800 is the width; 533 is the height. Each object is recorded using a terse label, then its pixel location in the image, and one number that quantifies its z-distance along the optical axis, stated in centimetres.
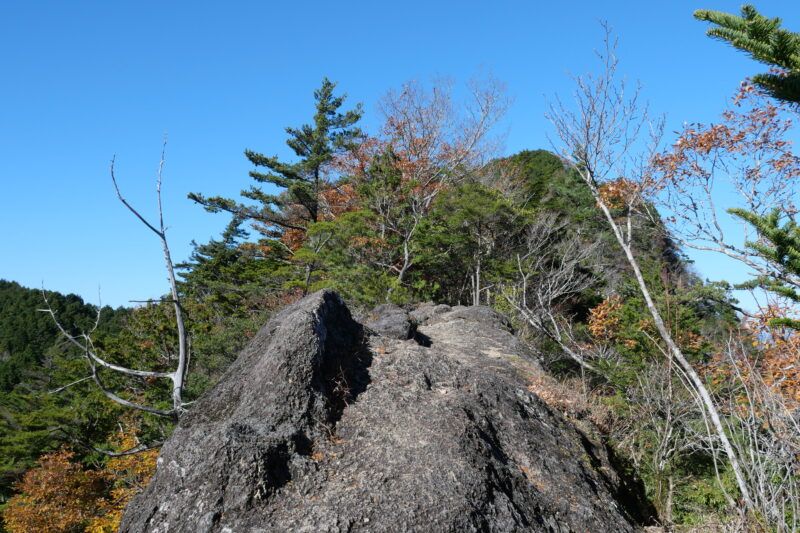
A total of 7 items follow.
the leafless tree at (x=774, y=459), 295
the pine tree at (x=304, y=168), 2166
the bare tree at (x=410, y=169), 1658
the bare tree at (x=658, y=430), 743
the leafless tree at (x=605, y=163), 752
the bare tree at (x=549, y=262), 1684
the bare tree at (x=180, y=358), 495
